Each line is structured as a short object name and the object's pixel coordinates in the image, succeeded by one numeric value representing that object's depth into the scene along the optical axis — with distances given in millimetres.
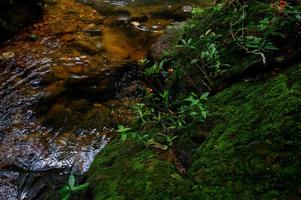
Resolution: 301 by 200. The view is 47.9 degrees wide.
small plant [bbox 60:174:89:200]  2383
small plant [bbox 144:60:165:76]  3736
